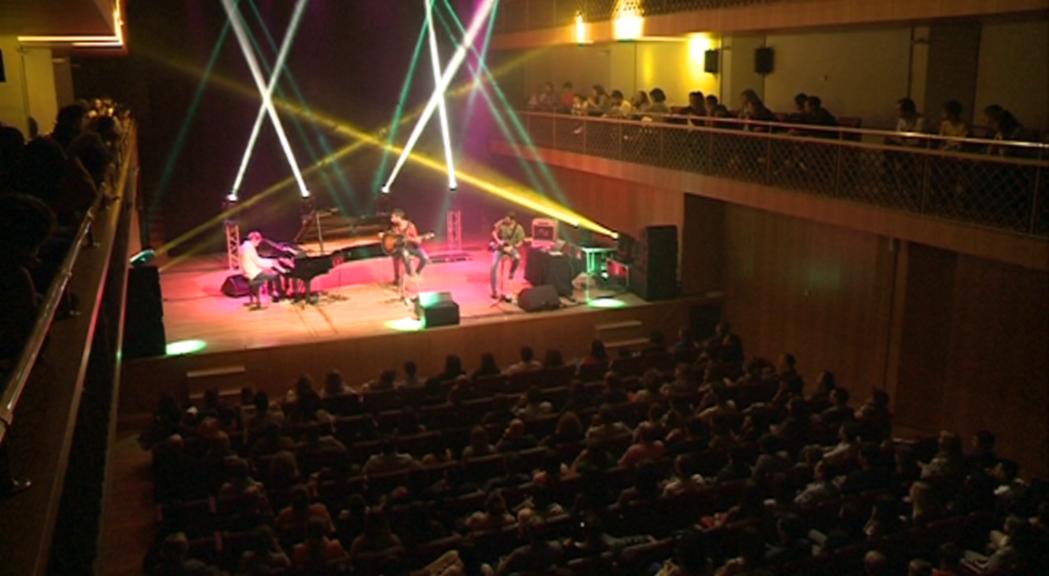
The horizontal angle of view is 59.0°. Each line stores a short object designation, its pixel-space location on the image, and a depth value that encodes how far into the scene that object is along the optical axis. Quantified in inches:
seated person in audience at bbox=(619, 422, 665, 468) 340.8
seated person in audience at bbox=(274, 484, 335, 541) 287.5
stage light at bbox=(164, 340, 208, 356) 522.0
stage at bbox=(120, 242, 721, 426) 519.2
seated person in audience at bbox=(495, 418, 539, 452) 357.4
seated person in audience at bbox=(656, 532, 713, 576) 249.9
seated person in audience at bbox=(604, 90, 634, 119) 685.3
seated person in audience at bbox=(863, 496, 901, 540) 278.8
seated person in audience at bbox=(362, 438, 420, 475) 338.3
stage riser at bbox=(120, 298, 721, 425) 513.0
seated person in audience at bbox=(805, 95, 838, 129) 492.4
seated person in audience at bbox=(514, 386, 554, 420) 397.1
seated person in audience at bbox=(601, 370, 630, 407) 406.3
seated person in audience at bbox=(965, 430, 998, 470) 326.0
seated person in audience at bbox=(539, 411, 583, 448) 361.7
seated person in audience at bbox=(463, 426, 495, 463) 347.3
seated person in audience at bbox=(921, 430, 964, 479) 317.4
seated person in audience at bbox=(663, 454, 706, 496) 311.7
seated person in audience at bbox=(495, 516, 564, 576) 269.3
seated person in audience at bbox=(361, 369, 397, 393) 423.8
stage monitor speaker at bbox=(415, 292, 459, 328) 564.7
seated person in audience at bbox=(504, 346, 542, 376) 452.8
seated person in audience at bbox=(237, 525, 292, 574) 262.5
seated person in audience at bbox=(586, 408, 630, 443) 361.4
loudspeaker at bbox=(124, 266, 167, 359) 507.8
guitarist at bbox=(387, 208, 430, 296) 636.1
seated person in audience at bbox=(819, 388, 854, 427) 378.0
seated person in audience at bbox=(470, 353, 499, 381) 445.7
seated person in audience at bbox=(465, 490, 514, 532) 289.0
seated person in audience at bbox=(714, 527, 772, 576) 252.2
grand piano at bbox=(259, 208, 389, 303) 608.1
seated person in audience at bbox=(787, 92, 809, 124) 507.5
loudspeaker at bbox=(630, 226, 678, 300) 628.4
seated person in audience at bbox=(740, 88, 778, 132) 536.4
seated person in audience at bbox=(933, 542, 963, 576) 248.5
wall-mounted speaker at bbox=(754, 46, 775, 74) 651.5
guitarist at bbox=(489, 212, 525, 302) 631.8
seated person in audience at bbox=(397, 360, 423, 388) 430.0
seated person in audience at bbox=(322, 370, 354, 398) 418.9
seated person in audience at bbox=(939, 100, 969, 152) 411.5
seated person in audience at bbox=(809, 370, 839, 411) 394.3
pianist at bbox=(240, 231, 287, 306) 595.8
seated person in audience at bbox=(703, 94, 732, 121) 571.2
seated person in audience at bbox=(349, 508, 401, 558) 272.8
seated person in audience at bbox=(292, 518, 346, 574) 263.7
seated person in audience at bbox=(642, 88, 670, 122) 659.4
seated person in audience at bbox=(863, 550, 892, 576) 242.4
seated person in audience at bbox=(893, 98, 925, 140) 444.8
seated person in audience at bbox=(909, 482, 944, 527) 287.0
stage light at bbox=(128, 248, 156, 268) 542.3
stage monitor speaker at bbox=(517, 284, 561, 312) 597.6
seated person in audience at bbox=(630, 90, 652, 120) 674.8
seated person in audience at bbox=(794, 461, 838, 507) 309.9
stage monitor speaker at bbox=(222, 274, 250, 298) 645.3
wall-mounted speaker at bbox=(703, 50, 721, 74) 681.6
